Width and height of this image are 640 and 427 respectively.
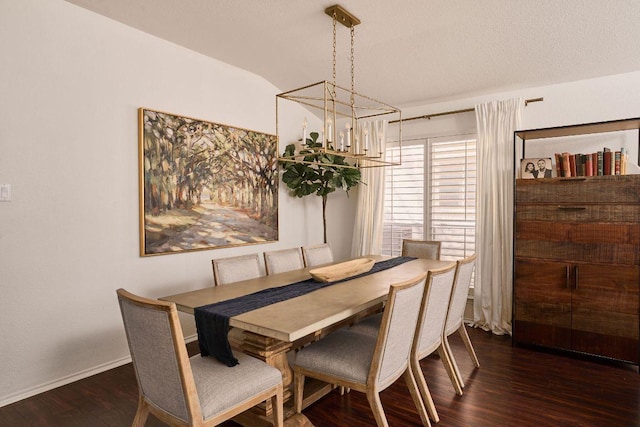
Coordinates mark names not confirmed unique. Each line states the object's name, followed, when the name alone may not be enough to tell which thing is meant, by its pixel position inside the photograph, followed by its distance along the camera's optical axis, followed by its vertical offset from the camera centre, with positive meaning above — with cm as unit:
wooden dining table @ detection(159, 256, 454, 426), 196 -59
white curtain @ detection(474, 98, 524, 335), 406 -12
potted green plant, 455 +31
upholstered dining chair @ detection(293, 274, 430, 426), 201 -86
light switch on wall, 257 +6
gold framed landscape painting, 337 +17
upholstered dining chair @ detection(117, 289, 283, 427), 162 -83
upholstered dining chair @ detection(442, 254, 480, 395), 277 -73
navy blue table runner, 202 -60
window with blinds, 443 +8
